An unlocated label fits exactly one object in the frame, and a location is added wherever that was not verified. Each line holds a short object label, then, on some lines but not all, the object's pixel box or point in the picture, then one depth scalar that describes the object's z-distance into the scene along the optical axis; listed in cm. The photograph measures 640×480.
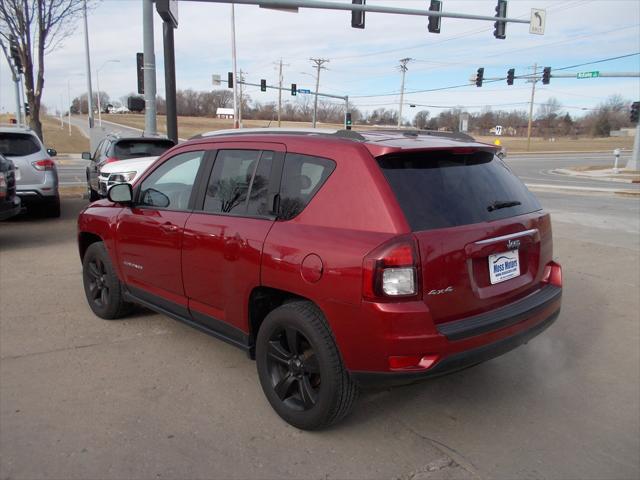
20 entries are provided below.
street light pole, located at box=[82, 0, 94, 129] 3149
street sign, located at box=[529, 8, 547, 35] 1995
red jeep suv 267
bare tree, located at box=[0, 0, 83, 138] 1293
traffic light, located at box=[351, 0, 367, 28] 1627
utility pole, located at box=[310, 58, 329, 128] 6225
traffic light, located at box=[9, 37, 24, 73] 1356
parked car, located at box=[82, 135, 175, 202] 1102
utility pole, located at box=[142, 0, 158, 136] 1260
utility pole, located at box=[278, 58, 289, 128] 5029
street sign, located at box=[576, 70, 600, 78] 2783
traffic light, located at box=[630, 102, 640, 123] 3031
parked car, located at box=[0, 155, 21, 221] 728
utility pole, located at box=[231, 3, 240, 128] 3444
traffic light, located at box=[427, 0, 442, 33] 1752
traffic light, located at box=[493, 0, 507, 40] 1880
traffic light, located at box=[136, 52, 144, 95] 1357
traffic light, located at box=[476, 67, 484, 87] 3185
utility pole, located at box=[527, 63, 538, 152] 7096
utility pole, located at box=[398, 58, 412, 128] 5619
